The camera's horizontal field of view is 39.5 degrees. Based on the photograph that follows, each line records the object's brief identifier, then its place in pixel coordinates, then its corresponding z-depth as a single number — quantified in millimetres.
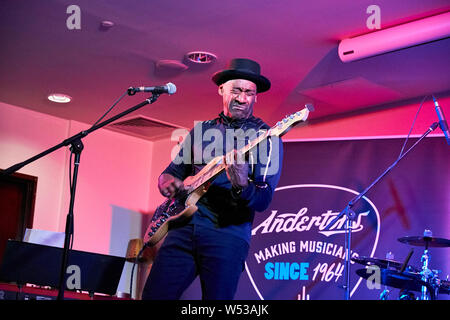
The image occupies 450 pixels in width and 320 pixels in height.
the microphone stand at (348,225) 5254
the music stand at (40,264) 4070
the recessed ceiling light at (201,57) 5926
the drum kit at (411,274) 5215
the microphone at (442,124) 5488
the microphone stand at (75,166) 3098
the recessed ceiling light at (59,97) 7168
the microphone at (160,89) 3279
